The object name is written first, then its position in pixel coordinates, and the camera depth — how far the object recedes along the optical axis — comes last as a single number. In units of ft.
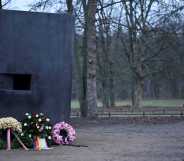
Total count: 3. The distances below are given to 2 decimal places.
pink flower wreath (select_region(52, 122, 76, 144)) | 60.08
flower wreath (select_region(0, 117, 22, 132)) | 56.59
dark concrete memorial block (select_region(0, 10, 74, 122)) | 61.05
